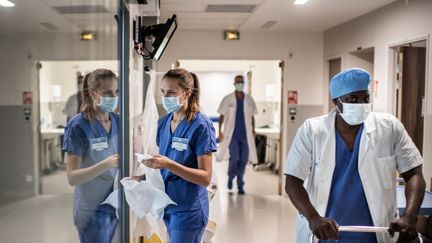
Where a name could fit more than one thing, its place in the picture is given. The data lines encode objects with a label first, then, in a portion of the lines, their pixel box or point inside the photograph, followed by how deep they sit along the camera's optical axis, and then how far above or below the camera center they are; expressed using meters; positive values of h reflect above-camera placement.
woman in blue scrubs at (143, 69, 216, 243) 2.09 -0.29
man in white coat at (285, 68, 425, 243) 1.60 -0.25
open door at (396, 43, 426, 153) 4.00 +0.17
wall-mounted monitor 3.25 +0.56
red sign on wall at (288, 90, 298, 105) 5.92 +0.11
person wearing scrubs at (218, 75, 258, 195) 6.11 -0.41
